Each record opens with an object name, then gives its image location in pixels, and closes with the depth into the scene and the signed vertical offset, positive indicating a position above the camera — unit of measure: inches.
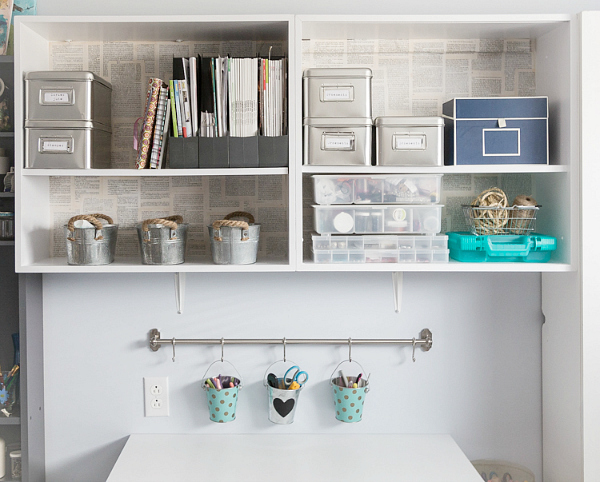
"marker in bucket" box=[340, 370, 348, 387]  63.7 -17.8
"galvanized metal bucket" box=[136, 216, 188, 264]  55.5 -1.2
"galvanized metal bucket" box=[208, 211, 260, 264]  55.3 -1.4
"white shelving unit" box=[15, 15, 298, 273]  54.6 +17.5
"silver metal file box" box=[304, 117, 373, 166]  54.3 +9.0
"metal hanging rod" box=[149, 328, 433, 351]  64.3 -13.5
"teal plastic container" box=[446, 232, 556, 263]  55.8 -2.0
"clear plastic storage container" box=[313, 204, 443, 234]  55.8 +1.0
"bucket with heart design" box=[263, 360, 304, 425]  61.4 -19.9
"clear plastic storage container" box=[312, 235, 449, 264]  55.8 -2.1
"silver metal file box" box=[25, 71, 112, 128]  54.8 +13.9
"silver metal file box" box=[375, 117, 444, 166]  54.7 +9.1
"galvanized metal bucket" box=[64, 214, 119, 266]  55.4 -1.3
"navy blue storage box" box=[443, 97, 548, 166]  55.6 +10.0
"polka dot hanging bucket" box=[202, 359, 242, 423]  61.2 -19.4
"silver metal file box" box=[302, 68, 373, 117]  54.1 +13.8
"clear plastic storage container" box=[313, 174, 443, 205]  56.0 +4.1
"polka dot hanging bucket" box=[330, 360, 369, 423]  61.0 -18.9
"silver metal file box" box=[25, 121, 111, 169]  54.9 +8.8
